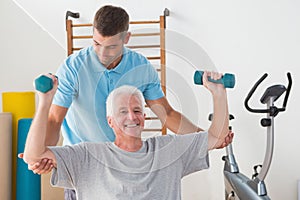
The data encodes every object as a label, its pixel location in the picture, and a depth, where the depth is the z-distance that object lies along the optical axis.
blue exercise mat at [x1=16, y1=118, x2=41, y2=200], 4.11
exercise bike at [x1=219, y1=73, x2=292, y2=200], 3.32
